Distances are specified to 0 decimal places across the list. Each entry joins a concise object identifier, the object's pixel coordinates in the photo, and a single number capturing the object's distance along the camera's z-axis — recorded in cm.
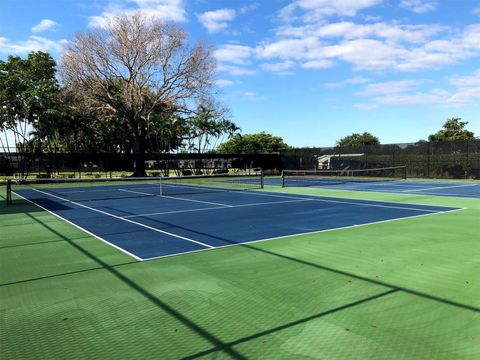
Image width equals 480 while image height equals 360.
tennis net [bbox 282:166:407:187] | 2981
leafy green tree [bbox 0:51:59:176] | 3466
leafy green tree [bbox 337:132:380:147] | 10256
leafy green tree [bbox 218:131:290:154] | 7482
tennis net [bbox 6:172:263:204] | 2058
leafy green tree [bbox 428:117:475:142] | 5723
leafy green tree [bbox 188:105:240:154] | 4557
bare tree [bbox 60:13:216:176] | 3928
